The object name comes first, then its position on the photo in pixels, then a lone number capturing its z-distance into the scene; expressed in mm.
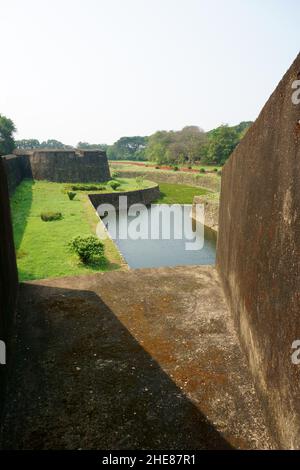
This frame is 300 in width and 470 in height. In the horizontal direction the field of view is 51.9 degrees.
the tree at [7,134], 44844
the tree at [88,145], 152675
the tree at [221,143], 55366
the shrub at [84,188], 30536
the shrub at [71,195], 24980
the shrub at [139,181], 37700
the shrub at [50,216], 18047
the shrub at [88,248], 11469
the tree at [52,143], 183775
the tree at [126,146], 121612
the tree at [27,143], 146975
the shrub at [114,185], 33156
